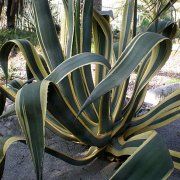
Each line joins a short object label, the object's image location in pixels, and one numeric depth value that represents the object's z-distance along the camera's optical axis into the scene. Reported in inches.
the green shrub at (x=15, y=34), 167.0
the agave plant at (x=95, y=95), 22.6
